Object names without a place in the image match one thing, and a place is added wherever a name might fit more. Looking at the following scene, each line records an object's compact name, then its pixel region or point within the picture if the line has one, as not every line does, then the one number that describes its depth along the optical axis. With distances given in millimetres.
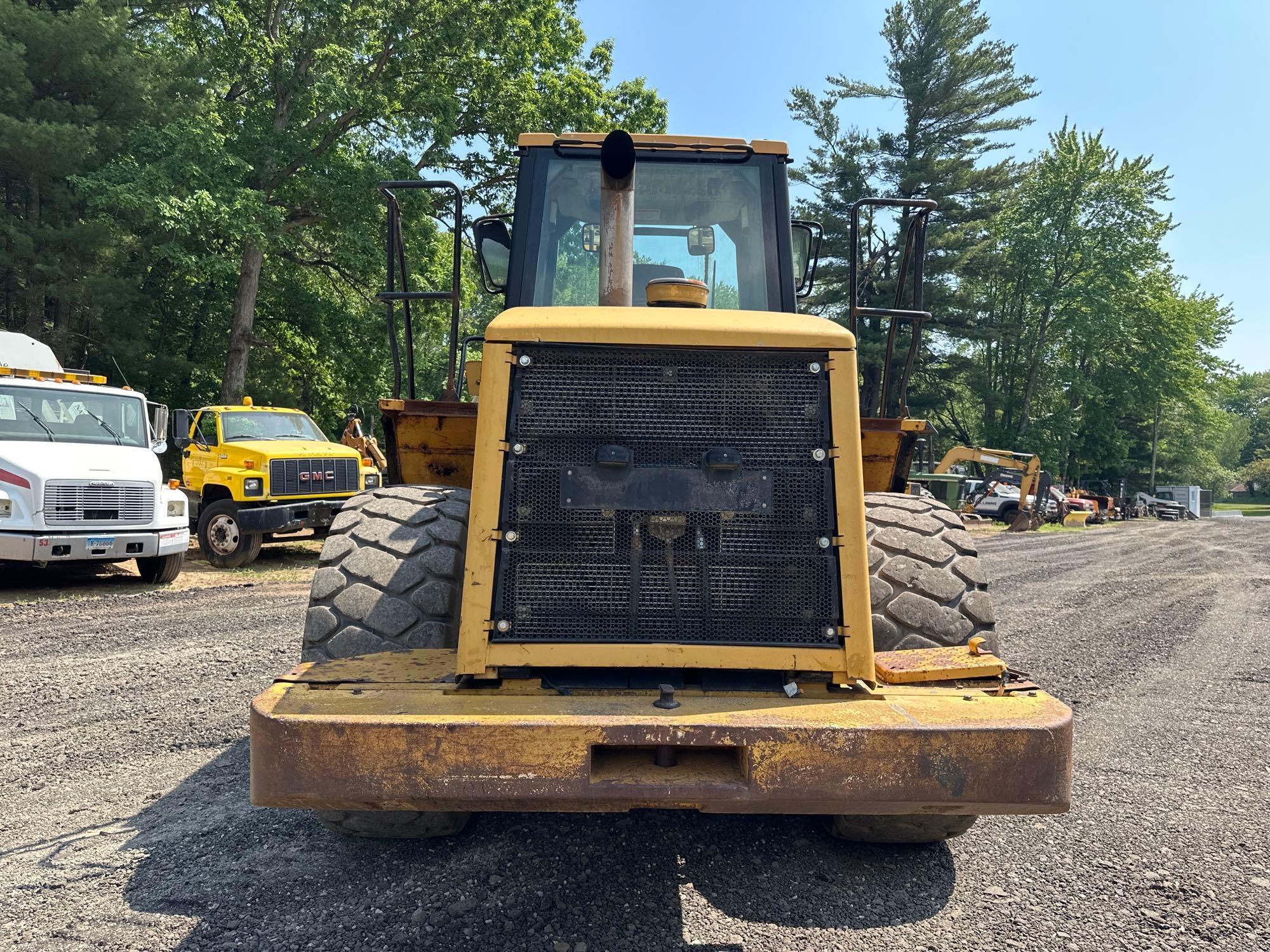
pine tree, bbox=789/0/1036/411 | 34844
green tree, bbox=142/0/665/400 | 17500
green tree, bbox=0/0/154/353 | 15938
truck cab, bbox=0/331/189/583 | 8898
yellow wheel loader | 2277
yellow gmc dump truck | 11969
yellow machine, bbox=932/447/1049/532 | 25031
